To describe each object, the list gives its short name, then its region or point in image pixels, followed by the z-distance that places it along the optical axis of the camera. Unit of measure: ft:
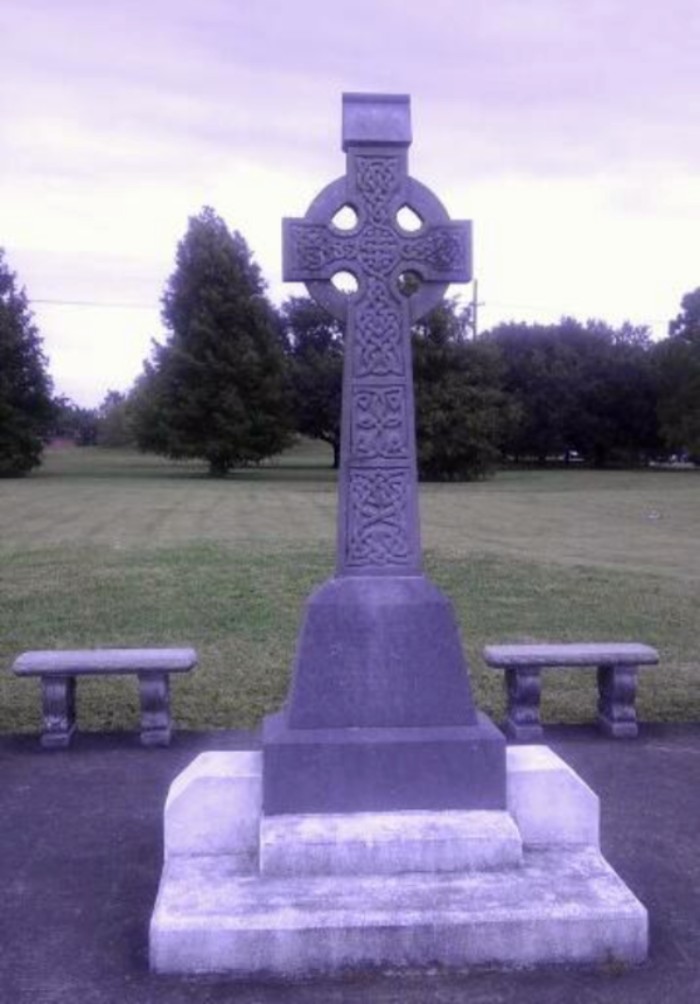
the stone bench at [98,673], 23.88
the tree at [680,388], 185.06
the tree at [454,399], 150.30
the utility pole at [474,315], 159.62
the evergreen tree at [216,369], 162.09
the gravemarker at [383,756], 14.30
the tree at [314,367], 171.83
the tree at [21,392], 162.61
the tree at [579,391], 197.88
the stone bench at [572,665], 24.94
